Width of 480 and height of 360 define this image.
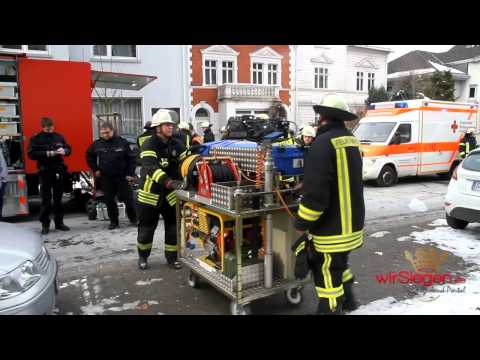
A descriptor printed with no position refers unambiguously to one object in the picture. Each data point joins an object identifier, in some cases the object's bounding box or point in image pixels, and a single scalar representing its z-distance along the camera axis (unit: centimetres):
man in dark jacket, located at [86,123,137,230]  695
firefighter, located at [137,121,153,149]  644
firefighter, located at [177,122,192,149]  560
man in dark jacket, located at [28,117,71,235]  678
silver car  297
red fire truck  750
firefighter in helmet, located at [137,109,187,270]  484
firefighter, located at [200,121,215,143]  1278
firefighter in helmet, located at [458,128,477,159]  1223
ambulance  1197
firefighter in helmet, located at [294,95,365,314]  309
